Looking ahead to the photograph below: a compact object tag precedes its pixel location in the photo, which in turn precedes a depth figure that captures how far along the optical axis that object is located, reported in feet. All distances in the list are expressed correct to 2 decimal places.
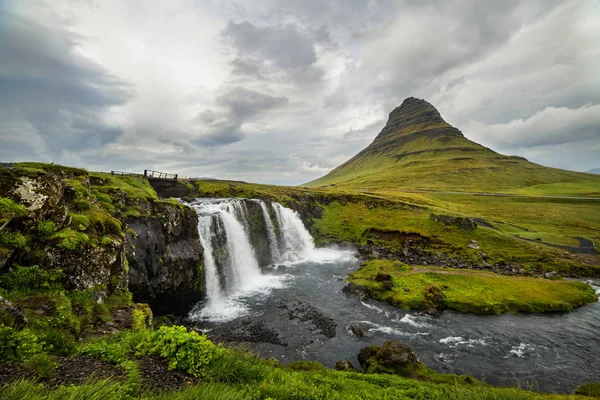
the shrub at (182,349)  26.55
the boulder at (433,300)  94.43
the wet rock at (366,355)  63.16
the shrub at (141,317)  45.32
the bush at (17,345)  21.22
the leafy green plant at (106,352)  26.07
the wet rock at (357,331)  79.56
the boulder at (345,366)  60.90
